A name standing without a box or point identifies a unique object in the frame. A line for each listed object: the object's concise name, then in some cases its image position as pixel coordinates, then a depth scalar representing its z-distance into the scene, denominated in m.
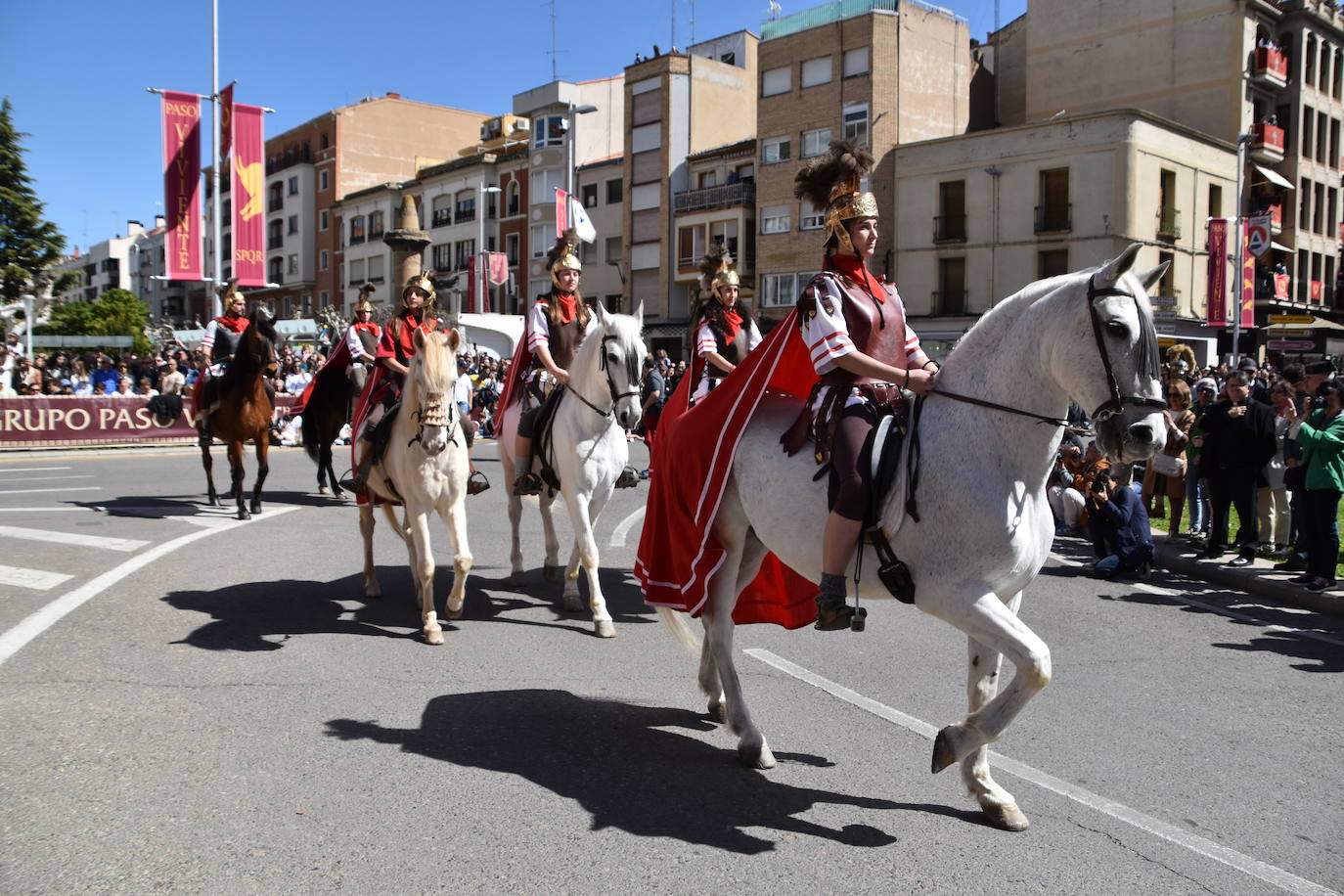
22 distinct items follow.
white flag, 20.88
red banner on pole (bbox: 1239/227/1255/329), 37.25
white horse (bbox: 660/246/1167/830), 3.84
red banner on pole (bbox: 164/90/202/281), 26.48
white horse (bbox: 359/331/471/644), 7.21
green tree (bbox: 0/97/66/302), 40.19
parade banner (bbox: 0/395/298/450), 23.19
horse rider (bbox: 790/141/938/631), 4.41
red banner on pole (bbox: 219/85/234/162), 28.47
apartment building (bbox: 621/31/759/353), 54.06
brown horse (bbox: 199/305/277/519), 12.97
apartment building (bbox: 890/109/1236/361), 38.62
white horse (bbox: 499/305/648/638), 7.68
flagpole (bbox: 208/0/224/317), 32.38
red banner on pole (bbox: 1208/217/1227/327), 35.75
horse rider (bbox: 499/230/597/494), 8.70
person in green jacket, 9.23
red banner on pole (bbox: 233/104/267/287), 27.06
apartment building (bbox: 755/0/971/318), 45.06
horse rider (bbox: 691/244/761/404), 8.31
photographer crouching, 10.32
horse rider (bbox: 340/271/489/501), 8.37
